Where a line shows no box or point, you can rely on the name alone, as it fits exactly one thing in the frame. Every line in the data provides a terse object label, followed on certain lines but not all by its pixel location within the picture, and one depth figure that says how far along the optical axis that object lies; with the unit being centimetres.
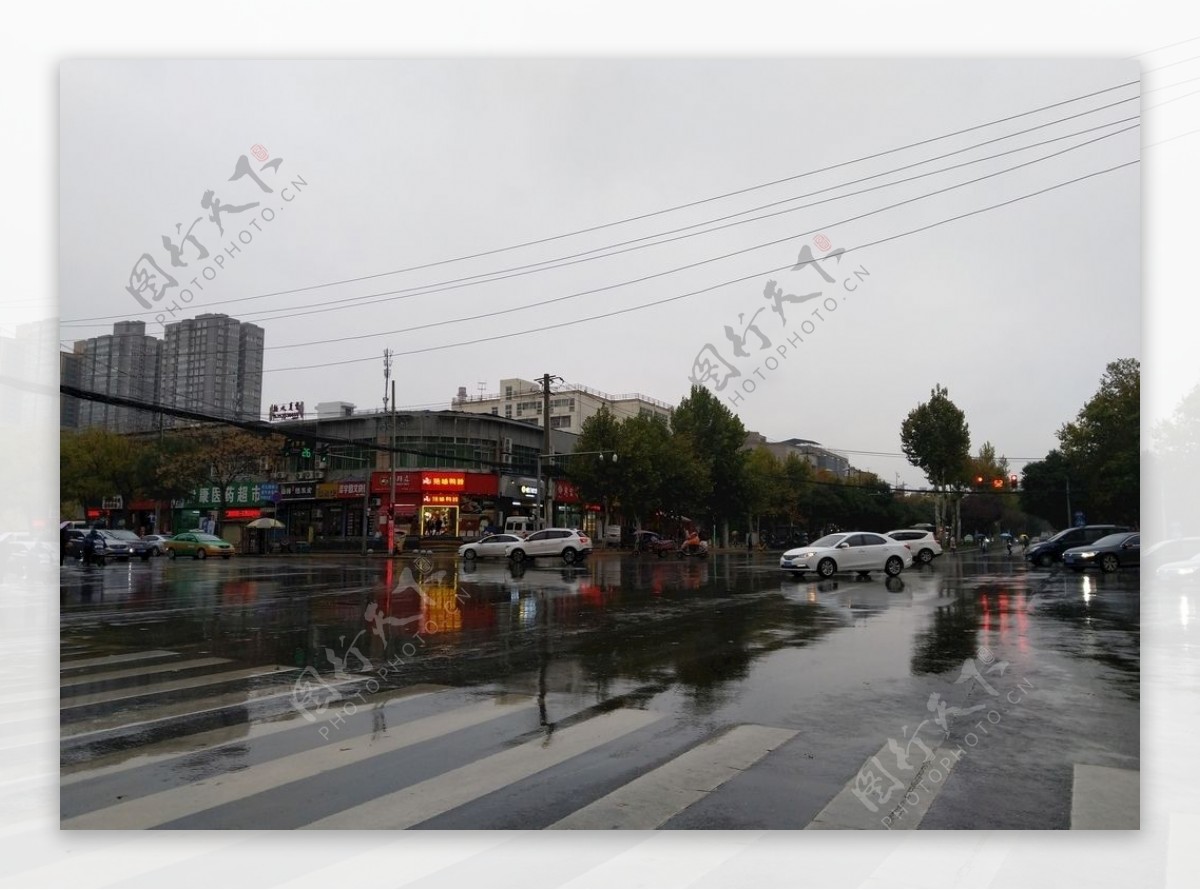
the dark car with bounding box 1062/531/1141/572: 2745
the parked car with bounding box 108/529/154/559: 3609
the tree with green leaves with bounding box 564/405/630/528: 5253
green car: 4159
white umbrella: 4919
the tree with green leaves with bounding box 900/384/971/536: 5666
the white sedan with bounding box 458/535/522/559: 3512
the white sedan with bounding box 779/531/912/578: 2436
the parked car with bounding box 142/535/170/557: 4122
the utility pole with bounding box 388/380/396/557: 4181
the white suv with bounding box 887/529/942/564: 3278
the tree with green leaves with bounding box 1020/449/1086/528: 5880
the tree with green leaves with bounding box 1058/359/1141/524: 4003
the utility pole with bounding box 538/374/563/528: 4412
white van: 5172
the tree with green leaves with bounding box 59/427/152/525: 4999
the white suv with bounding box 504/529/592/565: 3438
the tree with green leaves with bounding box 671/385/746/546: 6012
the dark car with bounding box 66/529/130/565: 3256
